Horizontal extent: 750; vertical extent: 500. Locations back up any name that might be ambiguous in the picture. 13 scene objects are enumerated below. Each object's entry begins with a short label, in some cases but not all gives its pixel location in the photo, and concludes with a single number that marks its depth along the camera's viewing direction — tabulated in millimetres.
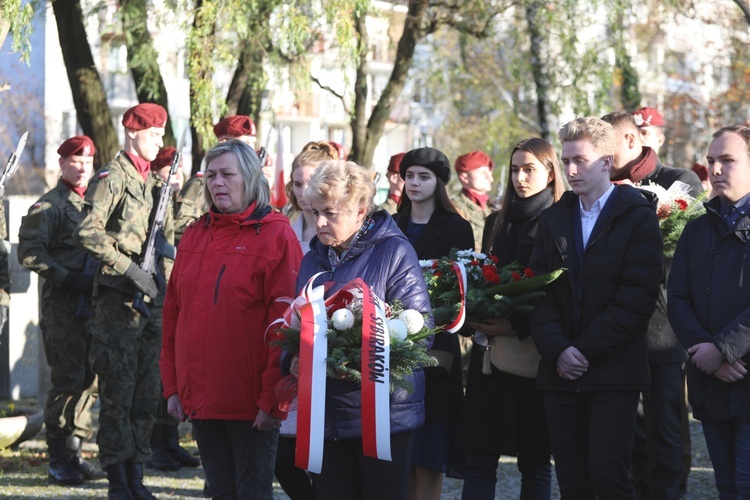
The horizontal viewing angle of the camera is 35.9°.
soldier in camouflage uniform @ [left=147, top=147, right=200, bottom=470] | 9250
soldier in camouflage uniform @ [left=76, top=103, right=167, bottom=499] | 7645
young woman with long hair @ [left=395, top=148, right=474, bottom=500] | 6480
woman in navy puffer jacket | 5012
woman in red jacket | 5406
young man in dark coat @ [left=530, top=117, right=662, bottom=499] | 5574
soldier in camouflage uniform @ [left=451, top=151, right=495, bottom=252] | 11891
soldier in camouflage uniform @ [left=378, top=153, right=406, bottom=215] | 11922
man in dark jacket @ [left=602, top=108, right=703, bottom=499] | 6688
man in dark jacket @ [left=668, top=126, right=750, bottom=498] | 5473
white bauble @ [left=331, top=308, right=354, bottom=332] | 4848
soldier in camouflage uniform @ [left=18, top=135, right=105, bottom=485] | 8766
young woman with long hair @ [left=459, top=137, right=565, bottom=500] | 6375
